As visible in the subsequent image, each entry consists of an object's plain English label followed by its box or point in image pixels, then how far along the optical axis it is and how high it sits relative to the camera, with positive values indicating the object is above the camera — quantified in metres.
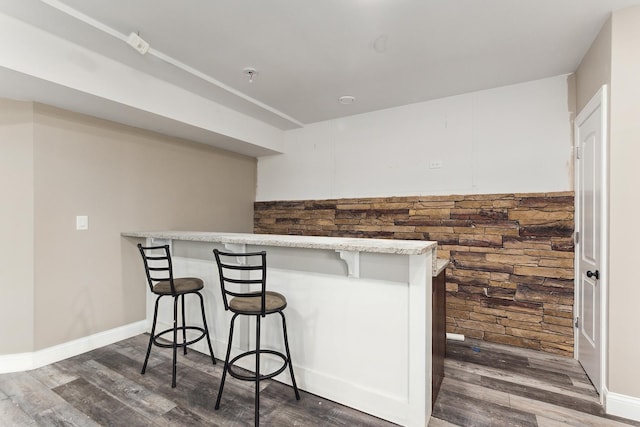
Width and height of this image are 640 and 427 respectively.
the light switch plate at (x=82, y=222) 2.84 -0.09
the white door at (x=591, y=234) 2.10 -0.18
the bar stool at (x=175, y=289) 2.36 -0.62
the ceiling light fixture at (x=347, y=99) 3.39 +1.27
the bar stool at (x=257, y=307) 1.84 -0.60
